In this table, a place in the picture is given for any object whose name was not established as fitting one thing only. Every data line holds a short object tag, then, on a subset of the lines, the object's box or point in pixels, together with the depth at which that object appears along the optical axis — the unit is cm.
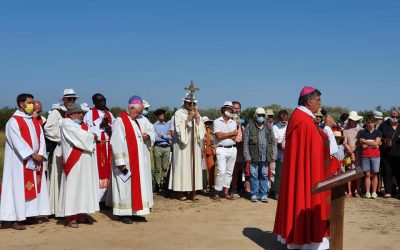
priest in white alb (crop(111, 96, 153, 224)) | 820
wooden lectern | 547
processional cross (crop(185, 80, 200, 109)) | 1058
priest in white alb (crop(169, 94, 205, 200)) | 1062
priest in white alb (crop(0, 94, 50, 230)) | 777
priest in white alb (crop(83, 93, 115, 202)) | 939
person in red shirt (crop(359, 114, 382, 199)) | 1101
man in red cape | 620
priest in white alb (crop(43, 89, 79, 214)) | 853
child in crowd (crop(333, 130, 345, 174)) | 1043
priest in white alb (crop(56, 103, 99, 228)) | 791
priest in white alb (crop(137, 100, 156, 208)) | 893
